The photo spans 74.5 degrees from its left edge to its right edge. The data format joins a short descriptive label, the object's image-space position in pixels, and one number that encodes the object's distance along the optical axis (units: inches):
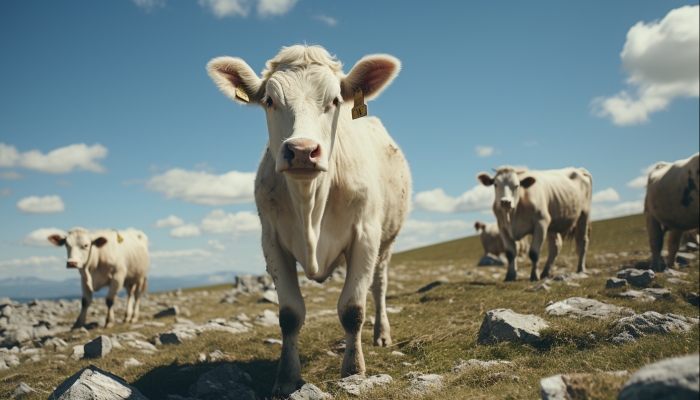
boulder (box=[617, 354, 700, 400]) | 80.7
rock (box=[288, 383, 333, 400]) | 179.9
